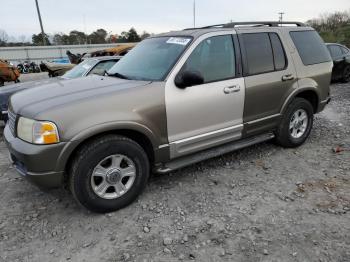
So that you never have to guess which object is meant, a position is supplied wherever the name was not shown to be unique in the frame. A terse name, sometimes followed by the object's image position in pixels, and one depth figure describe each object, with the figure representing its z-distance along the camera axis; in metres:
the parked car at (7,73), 13.82
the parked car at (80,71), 6.48
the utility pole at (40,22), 33.60
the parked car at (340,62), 11.43
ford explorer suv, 3.23
